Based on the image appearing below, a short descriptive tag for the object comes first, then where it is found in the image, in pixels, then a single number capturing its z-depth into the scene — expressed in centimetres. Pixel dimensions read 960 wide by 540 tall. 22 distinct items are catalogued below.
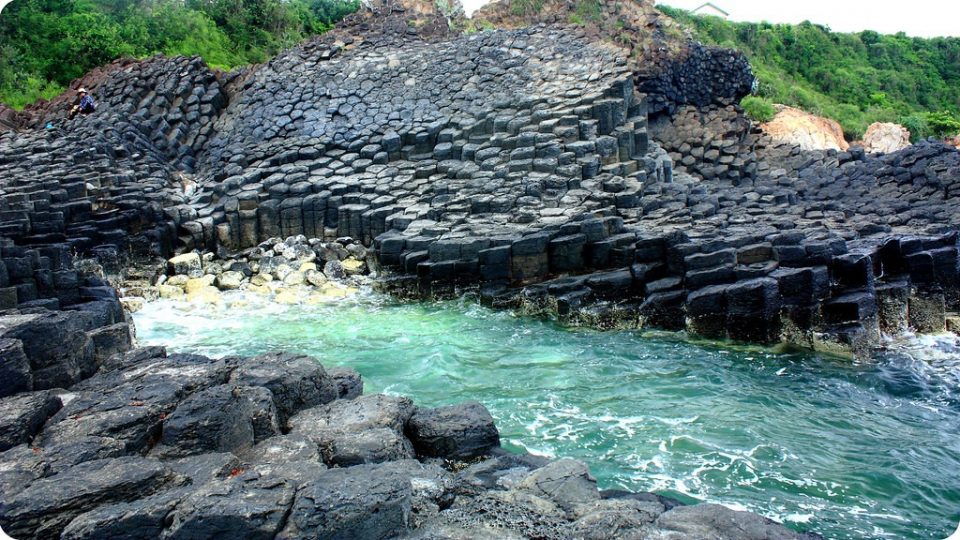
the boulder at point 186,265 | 1402
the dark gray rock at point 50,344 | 590
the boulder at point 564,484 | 470
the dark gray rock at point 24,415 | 480
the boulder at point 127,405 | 485
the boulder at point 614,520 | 404
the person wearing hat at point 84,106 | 1938
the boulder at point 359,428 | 520
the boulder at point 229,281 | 1350
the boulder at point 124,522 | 368
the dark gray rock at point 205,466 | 443
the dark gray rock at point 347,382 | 679
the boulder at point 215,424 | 491
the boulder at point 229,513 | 373
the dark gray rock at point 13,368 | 543
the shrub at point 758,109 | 2692
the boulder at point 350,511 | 386
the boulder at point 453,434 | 586
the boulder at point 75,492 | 380
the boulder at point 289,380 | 593
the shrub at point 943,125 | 3131
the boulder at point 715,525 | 411
